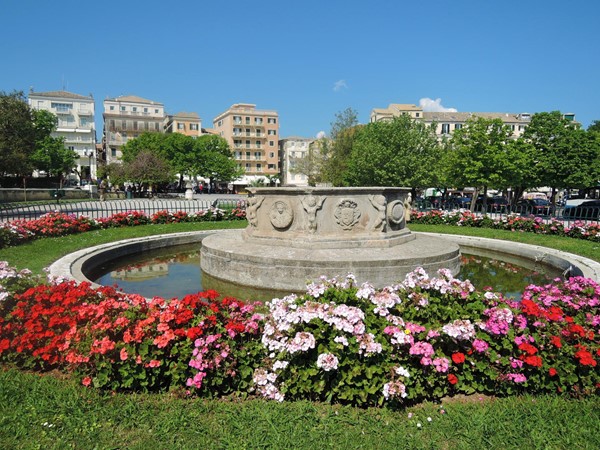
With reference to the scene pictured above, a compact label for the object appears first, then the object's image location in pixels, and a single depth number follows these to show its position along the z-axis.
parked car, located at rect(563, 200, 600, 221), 27.13
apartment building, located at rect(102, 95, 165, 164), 77.12
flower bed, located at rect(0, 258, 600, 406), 3.60
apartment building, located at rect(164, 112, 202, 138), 81.81
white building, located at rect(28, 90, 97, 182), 77.38
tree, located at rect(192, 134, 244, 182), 62.50
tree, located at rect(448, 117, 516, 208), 27.20
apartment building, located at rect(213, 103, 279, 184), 81.25
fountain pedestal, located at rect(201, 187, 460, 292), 7.62
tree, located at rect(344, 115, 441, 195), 31.41
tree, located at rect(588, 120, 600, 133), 56.06
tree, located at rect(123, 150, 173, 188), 42.41
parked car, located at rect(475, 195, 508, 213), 33.09
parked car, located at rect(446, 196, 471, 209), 33.29
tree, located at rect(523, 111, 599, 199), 29.45
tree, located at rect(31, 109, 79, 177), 52.16
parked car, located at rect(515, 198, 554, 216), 28.21
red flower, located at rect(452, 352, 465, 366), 3.61
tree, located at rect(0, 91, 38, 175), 29.70
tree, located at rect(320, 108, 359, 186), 40.12
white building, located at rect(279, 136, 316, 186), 89.44
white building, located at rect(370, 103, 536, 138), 66.94
